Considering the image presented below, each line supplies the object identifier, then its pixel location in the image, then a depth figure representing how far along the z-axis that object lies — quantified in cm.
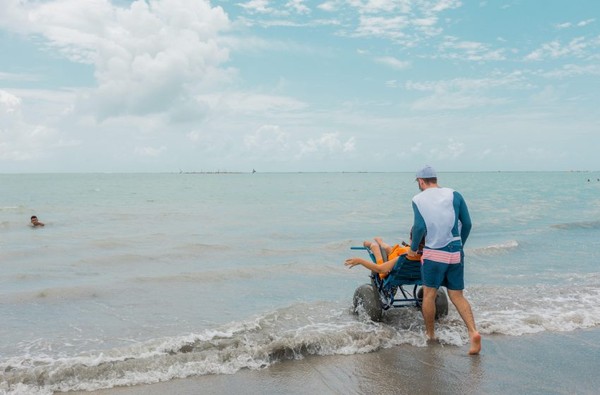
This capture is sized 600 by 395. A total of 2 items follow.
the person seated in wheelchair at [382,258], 640
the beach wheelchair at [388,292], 648
